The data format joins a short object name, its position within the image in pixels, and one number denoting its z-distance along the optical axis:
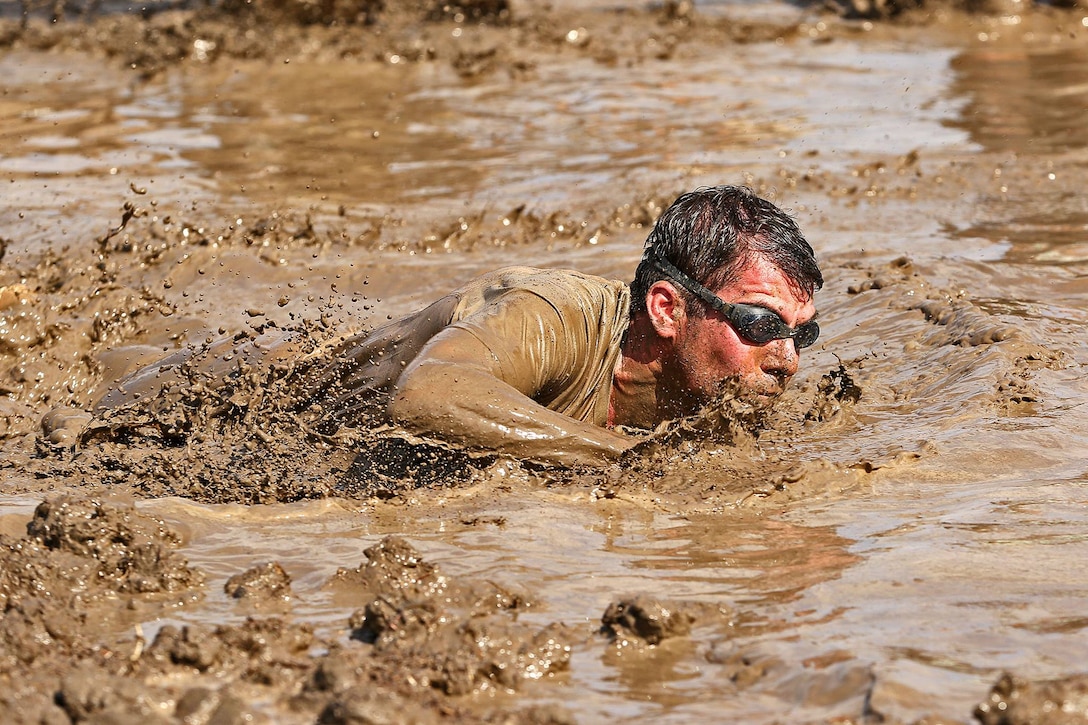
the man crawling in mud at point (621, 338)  8.99
